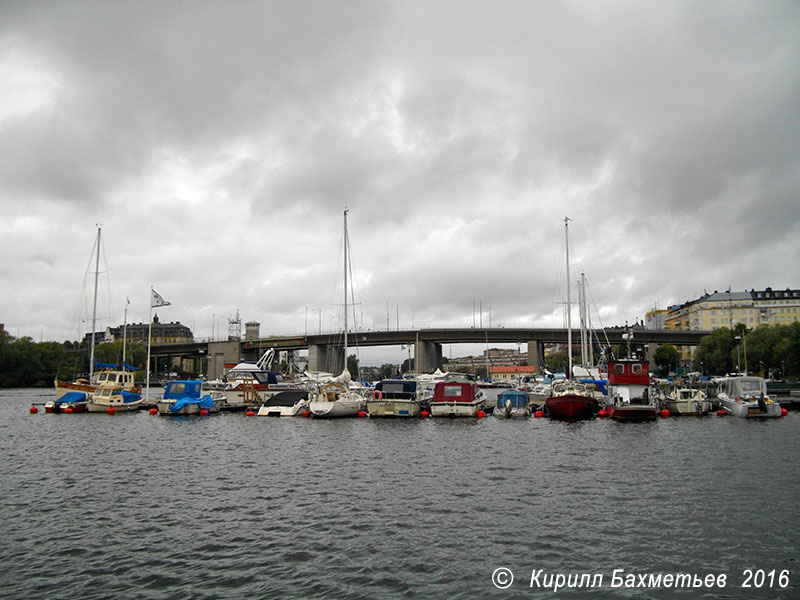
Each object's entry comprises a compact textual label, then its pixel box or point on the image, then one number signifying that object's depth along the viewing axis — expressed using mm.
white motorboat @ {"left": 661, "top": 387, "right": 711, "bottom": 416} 58812
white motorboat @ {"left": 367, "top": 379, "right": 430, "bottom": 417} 56719
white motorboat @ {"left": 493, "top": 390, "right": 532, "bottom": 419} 59281
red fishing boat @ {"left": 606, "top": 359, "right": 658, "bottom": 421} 55250
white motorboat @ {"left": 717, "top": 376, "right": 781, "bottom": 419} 55594
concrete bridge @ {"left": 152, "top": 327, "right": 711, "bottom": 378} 166375
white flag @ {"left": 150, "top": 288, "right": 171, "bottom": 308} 78100
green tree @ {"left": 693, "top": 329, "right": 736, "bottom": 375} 124938
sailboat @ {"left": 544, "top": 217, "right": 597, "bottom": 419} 54719
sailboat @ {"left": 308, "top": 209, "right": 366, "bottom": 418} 57188
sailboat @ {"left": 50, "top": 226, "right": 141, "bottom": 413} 65625
